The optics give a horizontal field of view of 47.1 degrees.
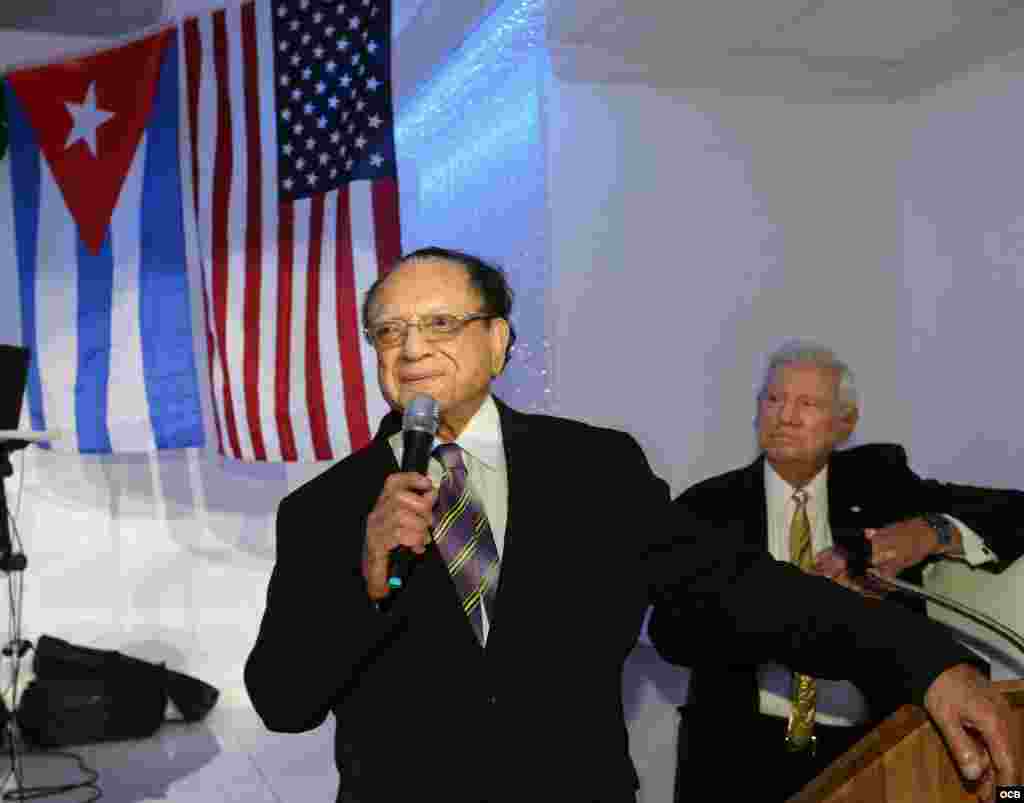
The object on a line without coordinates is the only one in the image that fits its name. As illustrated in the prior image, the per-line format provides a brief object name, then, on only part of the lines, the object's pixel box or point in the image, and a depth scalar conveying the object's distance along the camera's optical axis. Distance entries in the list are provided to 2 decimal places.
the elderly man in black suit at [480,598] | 1.44
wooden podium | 1.15
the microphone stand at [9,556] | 4.17
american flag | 3.89
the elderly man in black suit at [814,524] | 2.61
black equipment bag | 5.12
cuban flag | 4.58
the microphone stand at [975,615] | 1.56
